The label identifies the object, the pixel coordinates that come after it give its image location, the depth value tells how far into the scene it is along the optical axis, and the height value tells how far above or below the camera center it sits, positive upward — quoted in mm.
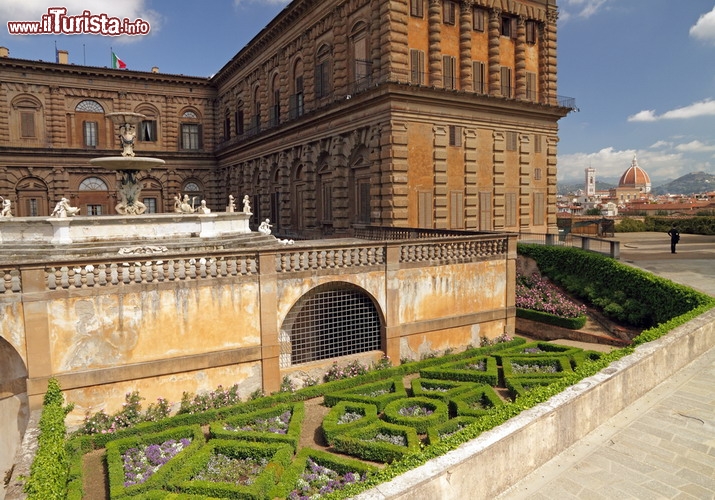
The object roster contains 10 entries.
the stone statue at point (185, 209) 22023 +687
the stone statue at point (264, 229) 18950 -224
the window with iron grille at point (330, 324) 13953 -2850
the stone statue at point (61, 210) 15312 +526
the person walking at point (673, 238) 27656 -1281
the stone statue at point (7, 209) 18461 +704
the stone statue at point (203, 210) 18920 +541
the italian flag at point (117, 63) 48681 +15515
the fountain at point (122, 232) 14922 -199
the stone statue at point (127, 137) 20156 +3563
